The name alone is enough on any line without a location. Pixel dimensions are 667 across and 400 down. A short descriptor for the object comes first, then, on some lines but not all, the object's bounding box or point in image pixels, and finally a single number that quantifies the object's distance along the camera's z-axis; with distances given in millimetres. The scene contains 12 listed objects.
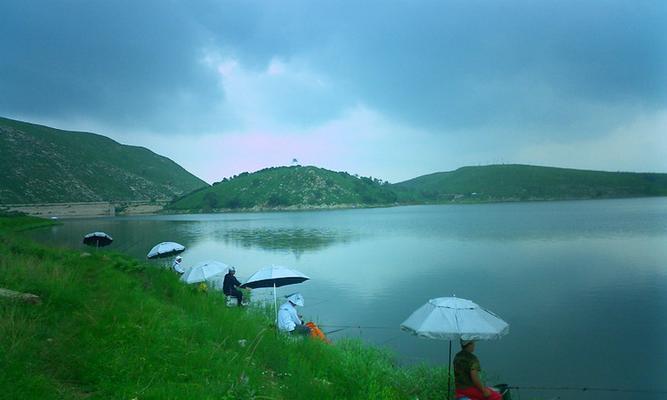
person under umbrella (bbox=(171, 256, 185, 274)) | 22123
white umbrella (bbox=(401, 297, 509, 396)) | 8844
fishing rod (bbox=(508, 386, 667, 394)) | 11195
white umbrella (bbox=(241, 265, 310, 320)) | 15438
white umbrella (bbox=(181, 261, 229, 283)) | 18422
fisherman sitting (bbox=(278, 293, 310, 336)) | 12344
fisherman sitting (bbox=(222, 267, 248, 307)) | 17375
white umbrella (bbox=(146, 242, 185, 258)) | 25453
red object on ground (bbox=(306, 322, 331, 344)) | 12725
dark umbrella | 31031
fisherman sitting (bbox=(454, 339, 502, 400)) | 8250
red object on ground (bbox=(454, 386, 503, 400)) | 8242
